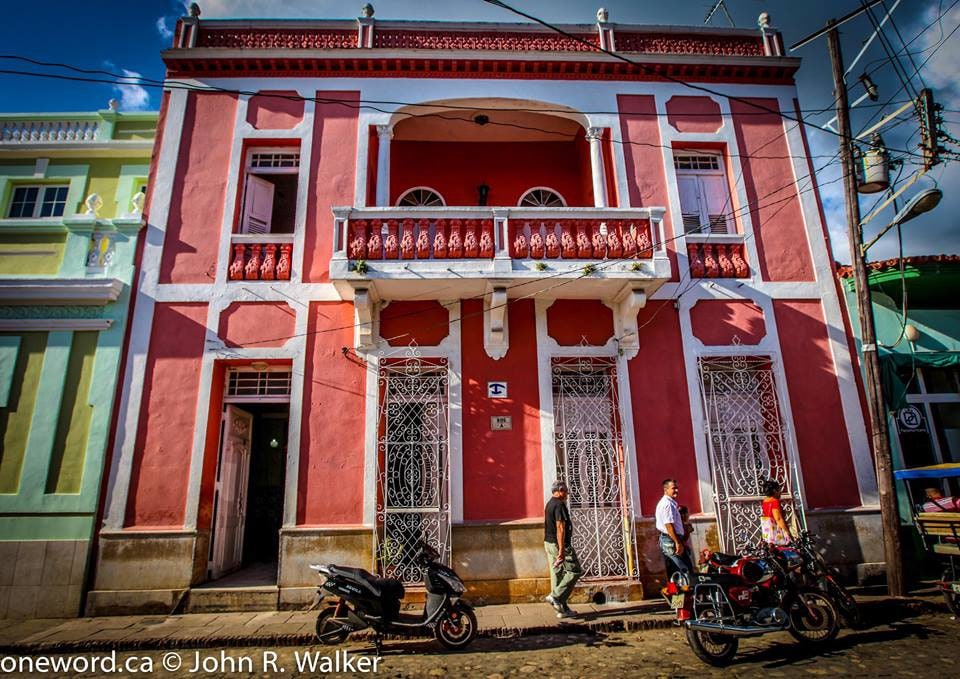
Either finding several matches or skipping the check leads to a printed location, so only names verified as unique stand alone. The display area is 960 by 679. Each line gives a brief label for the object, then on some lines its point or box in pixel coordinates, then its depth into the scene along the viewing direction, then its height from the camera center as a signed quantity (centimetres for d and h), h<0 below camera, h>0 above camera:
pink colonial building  758 +250
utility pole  707 +167
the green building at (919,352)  869 +207
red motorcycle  507 -123
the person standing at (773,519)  633 -47
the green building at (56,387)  714 +155
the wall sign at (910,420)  884 +94
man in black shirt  654 -81
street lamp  748 +383
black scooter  559 -128
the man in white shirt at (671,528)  636 -56
